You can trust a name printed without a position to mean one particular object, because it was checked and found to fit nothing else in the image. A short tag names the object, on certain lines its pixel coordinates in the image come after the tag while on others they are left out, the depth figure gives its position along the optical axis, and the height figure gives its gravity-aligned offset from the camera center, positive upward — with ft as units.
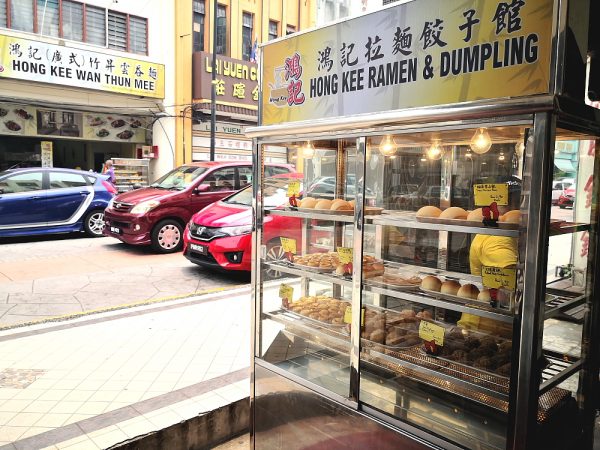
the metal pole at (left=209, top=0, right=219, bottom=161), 54.34 +9.23
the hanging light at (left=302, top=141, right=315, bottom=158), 10.80 +0.82
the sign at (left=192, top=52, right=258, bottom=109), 62.80 +13.69
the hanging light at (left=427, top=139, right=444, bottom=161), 9.94 +0.75
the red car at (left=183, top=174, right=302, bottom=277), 24.73 -2.74
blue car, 34.53 -1.59
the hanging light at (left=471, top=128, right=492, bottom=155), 8.31 +0.87
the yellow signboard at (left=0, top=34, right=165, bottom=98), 48.34 +12.04
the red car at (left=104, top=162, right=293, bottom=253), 30.96 -1.35
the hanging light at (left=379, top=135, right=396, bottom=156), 9.01 +0.80
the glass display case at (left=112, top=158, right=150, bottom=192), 51.85 +0.92
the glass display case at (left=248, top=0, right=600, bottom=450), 6.56 -1.67
